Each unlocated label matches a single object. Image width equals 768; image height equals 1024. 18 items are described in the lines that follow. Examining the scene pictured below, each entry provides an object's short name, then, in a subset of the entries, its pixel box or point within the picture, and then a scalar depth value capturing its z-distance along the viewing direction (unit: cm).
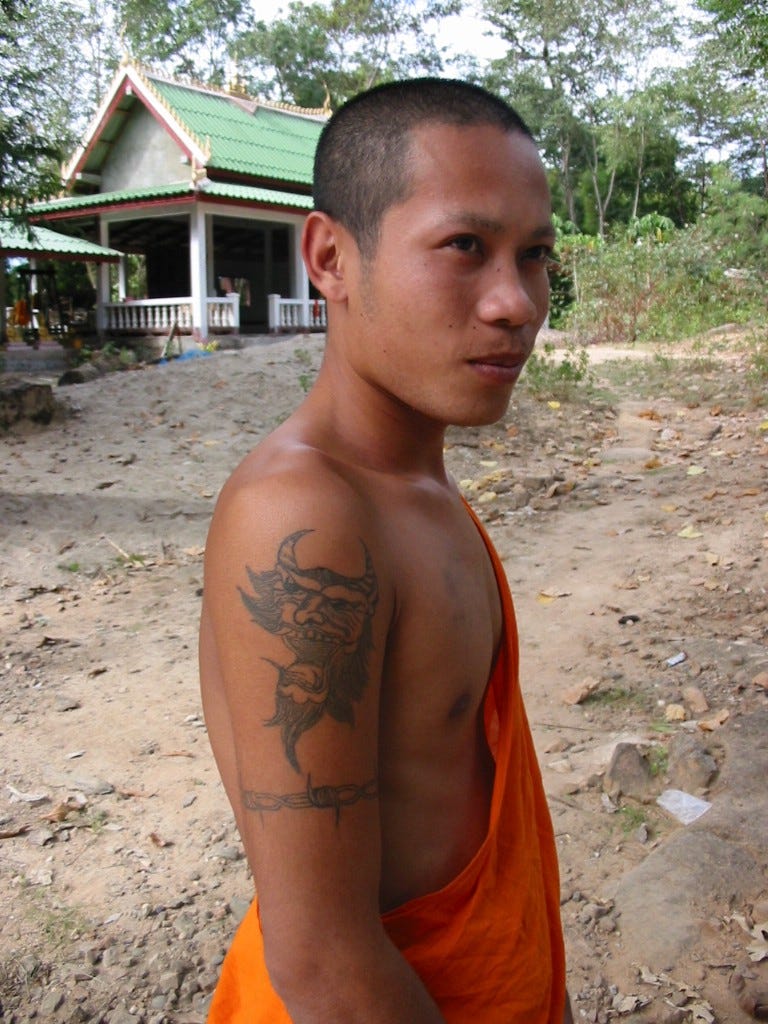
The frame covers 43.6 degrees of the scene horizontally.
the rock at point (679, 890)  234
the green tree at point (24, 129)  945
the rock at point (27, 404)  830
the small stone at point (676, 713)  341
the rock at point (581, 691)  361
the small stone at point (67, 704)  386
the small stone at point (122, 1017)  223
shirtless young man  94
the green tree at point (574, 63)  2744
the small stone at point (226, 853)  287
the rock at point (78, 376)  1184
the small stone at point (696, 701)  345
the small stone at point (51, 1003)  227
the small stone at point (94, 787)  322
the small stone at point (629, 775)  298
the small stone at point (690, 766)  298
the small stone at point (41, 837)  293
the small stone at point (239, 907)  258
